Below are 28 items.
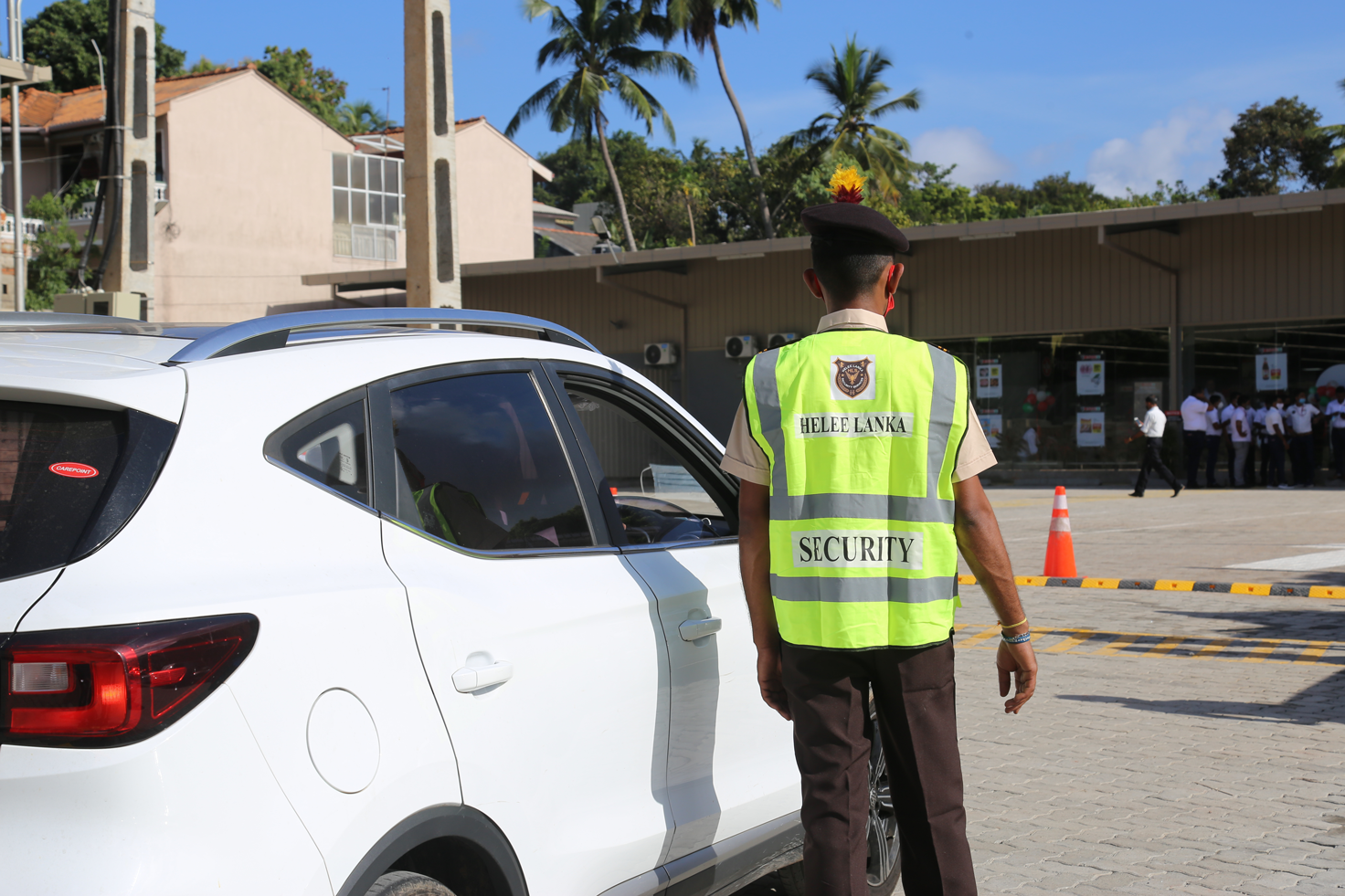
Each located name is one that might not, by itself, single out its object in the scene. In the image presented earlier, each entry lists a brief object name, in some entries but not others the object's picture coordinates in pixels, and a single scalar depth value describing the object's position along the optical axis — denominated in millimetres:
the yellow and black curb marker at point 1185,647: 7801
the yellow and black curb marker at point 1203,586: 8289
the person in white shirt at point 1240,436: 22203
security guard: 2709
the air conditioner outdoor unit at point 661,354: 29172
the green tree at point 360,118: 60406
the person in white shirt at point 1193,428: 22328
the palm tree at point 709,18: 38750
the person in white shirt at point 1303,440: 21594
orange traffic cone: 10867
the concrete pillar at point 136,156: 11125
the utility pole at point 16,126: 18938
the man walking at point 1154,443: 19078
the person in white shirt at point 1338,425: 21344
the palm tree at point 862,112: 40125
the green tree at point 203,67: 54031
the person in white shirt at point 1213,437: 22575
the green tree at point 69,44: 48781
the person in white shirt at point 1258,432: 22219
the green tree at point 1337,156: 35625
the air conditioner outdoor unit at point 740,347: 27969
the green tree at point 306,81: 56812
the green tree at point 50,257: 34500
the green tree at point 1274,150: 53188
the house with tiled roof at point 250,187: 35094
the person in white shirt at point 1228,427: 22312
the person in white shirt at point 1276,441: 21828
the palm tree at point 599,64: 40812
